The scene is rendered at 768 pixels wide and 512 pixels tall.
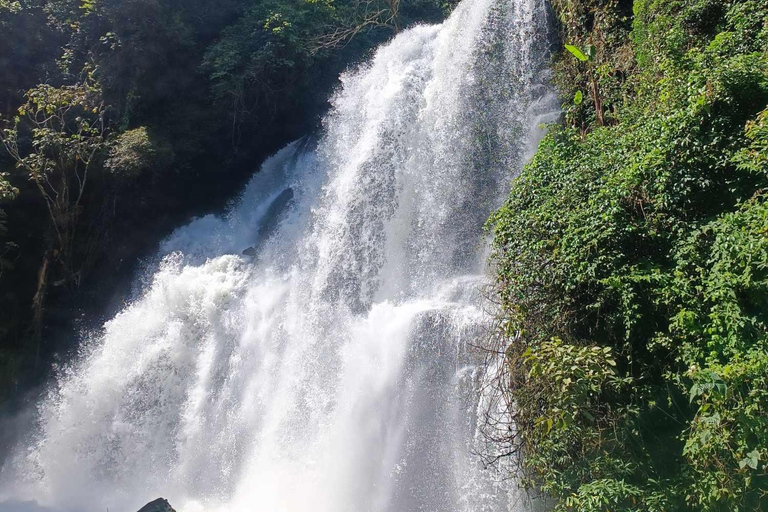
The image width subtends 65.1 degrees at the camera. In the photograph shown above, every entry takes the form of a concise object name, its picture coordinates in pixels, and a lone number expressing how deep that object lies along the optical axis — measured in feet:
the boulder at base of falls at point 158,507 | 23.67
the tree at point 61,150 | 41.78
